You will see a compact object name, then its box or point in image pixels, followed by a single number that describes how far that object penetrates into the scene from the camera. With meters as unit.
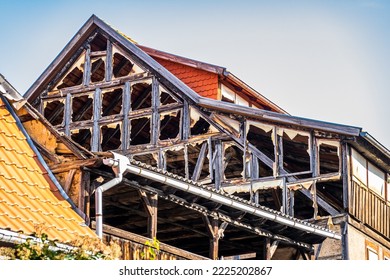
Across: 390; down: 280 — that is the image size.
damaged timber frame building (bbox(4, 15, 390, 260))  20.58
